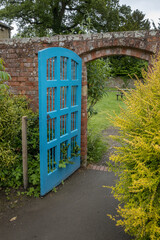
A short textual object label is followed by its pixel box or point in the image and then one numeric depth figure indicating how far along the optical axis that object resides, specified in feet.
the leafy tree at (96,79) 17.58
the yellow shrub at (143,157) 5.97
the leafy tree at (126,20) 81.41
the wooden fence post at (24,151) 12.44
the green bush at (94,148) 17.69
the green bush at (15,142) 11.64
